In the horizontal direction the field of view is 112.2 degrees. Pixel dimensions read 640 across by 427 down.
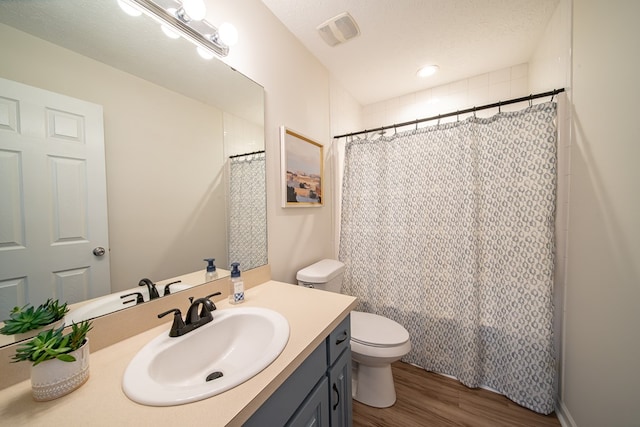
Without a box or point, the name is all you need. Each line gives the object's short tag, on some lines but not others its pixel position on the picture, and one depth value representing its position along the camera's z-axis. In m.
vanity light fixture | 0.79
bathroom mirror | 0.59
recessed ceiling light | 1.82
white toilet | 1.25
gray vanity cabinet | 0.56
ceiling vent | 1.34
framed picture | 1.37
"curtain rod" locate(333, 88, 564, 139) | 1.21
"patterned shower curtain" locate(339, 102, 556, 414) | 1.24
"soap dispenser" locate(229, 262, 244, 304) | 0.96
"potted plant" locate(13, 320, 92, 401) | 0.45
